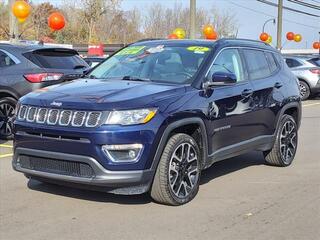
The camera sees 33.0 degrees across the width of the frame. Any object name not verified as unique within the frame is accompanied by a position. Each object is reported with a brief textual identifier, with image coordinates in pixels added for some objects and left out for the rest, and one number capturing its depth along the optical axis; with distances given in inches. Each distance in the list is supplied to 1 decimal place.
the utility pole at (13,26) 719.7
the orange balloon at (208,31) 1148.3
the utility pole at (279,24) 1485.0
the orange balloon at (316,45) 2301.8
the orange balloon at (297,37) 1802.4
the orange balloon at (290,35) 1780.3
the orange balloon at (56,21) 857.5
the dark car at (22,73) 374.6
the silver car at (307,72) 810.2
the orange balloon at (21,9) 674.2
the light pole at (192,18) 1028.5
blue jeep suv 200.1
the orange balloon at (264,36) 1526.5
